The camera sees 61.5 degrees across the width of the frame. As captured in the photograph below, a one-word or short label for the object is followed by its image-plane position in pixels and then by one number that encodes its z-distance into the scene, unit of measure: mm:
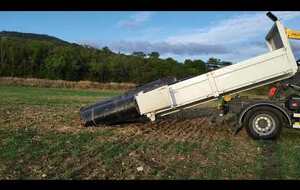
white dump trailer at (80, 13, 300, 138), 6258
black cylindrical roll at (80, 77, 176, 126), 6664
